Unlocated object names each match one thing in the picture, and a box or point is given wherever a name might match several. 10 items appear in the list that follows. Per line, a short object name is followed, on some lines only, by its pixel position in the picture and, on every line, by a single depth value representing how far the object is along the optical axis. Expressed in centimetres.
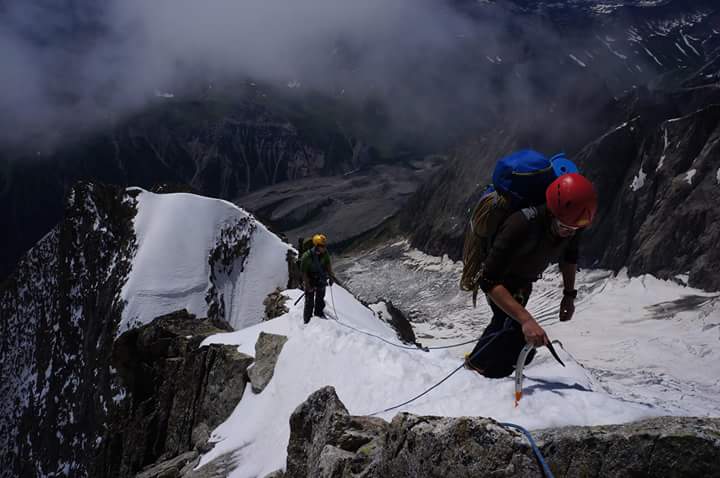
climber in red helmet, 458
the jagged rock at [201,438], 1030
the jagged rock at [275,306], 1842
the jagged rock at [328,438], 503
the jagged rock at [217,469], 832
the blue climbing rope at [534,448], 389
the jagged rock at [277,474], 689
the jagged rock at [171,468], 972
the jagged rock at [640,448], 351
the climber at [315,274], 1353
